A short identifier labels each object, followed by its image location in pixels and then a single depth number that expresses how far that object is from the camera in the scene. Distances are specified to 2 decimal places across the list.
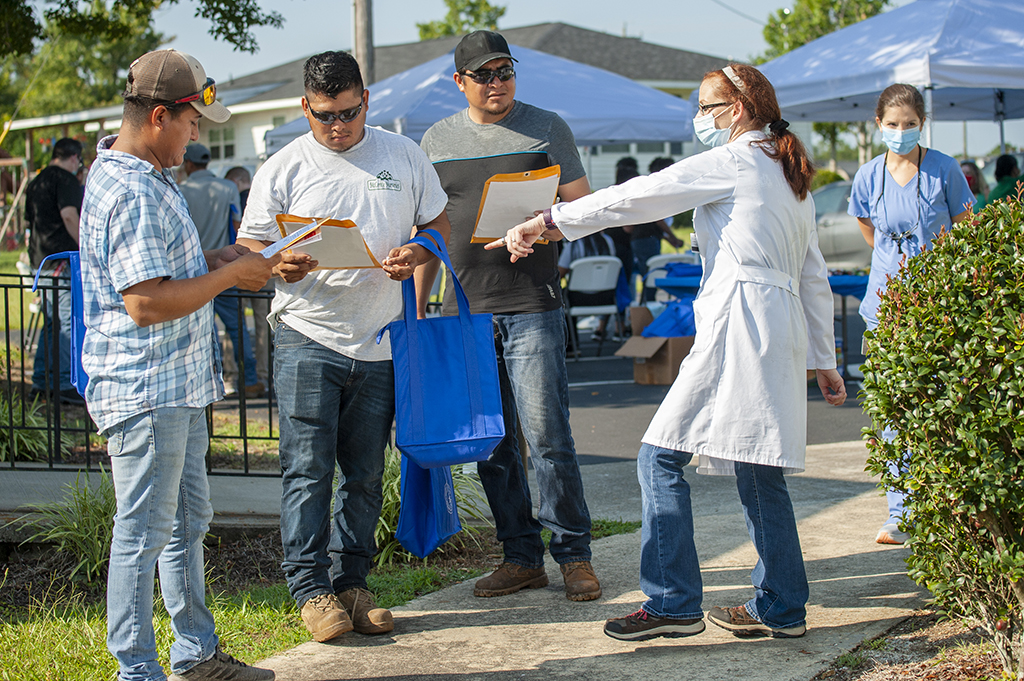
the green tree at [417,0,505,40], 36.16
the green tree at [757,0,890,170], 29.38
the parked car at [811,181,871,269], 18.59
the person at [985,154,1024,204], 11.62
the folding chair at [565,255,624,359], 11.17
